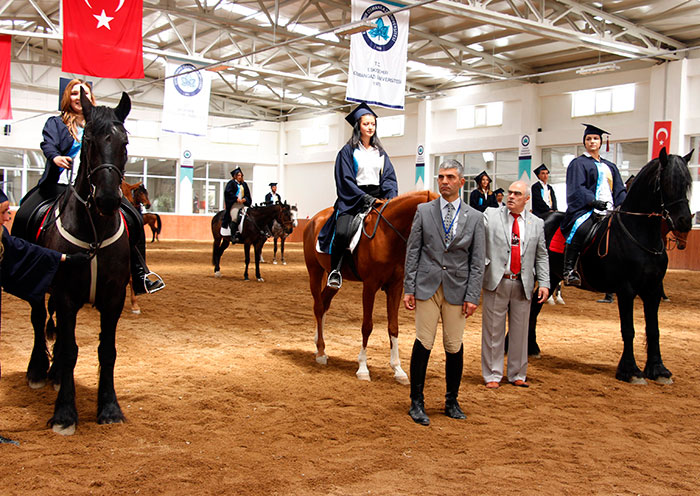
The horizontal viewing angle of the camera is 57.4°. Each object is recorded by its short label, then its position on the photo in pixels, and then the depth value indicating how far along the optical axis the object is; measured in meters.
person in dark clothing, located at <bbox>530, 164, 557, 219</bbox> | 11.56
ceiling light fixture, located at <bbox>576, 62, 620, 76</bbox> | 17.28
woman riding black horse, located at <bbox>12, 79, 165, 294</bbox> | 4.74
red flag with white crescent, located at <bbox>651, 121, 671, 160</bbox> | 19.50
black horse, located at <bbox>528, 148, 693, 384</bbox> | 5.90
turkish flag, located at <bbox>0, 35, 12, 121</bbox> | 13.89
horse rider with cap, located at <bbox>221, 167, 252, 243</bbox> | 15.18
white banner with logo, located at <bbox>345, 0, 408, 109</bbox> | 12.20
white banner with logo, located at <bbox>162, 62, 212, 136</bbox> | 16.97
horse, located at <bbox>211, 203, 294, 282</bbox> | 15.00
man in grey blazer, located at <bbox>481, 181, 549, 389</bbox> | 5.63
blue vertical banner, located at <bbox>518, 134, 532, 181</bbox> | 23.44
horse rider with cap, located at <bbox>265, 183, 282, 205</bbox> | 19.84
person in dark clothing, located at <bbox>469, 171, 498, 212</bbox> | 13.41
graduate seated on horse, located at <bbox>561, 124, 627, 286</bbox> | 6.65
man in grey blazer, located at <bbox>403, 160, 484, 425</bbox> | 4.59
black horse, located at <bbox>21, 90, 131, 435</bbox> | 4.11
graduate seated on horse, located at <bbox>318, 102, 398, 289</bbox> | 6.14
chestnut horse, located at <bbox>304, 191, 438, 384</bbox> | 5.83
